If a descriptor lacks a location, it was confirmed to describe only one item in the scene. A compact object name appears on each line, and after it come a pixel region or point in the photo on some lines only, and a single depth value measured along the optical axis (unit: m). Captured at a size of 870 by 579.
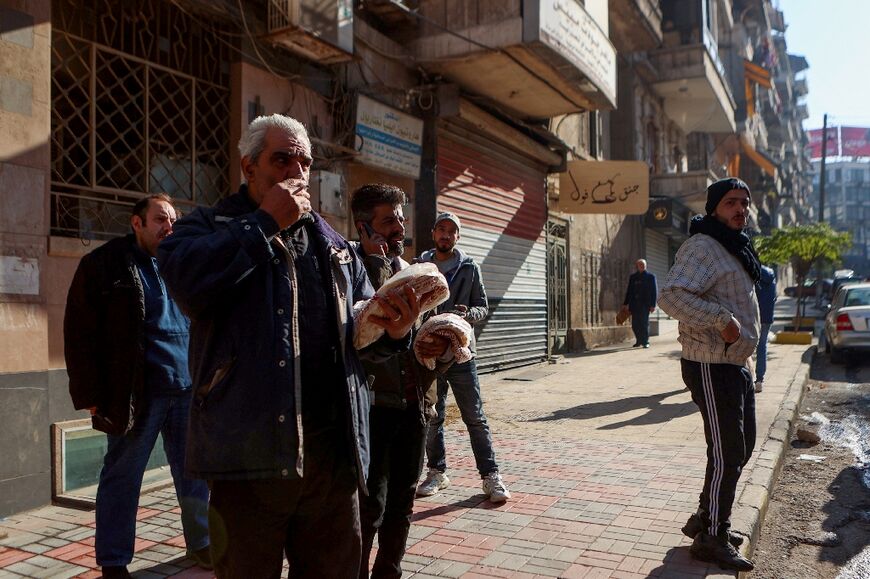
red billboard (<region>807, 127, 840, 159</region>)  110.86
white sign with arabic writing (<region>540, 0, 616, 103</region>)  9.73
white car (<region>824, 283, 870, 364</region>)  13.35
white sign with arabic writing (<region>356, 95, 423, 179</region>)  8.77
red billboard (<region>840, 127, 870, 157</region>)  118.06
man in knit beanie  3.74
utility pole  38.45
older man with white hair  1.97
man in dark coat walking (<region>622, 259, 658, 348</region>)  16.42
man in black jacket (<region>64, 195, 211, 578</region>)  3.49
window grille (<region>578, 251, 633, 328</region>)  17.78
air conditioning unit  7.01
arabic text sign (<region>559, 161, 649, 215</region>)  15.42
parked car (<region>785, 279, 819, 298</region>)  39.37
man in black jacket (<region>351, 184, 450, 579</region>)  3.04
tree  21.00
